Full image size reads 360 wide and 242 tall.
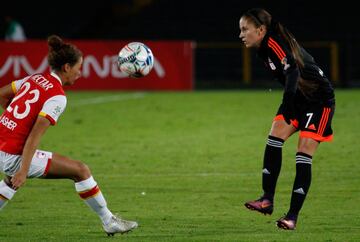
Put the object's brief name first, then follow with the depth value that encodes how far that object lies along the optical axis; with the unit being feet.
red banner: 169.58
